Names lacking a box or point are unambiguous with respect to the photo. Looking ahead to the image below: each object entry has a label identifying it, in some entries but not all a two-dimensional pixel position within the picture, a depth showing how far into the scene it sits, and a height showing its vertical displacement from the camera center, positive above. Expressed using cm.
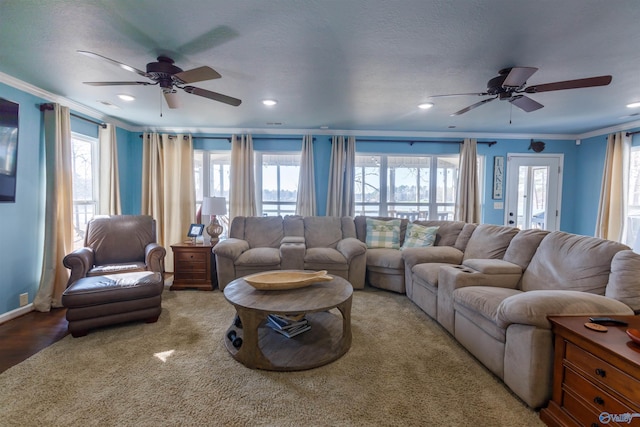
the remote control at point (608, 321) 155 -64
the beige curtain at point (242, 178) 492 +30
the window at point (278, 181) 517 +29
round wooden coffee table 208 -115
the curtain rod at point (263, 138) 498 +103
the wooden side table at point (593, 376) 126 -84
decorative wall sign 528 +49
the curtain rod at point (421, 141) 516 +106
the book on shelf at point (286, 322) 249 -112
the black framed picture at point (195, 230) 431 -54
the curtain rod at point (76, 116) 327 +98
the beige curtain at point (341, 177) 501 +37
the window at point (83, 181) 391 +15
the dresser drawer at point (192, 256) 399 -86
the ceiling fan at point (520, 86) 215 +98
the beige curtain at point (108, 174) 425 +27
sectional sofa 172 -69
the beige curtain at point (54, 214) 327 -26
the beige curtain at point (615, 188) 449 +26
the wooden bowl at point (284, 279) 239 -75
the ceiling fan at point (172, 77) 212 +92
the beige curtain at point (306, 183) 501 +25
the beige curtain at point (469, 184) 508 +30
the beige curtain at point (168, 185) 479 +15
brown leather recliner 305 -67
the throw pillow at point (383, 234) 438 -54
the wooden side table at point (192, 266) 399 -100
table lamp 420 -22
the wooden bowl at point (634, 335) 132 -61
